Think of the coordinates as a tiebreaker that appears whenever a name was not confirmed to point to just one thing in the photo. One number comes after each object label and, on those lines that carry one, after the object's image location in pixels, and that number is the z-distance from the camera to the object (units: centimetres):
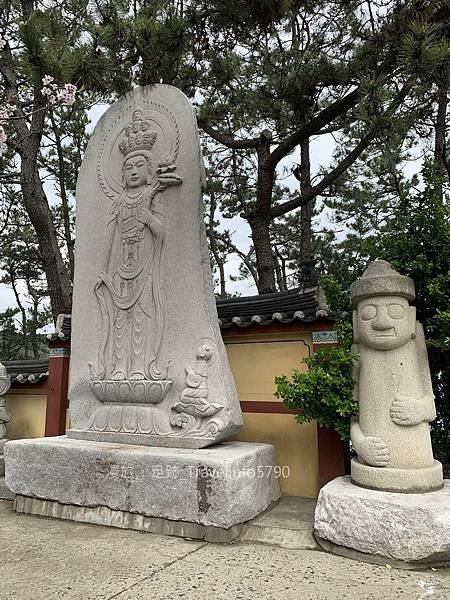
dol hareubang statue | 347
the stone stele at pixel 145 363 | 390
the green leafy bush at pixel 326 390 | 380
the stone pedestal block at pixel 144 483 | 368
